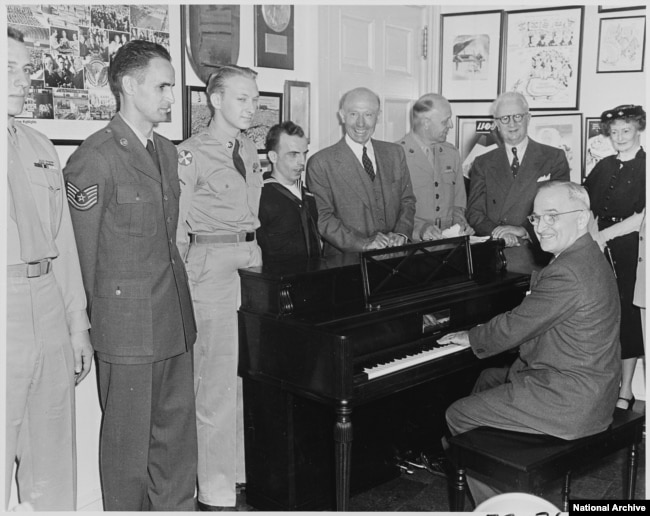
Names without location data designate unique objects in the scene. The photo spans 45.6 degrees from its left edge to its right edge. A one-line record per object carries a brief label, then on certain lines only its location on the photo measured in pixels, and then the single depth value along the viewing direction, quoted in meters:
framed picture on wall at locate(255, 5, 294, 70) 4.20
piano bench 2.84
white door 4.71
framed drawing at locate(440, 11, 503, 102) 5.69
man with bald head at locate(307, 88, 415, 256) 4.06
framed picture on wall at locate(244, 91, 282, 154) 4.23
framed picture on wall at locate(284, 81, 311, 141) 4.43
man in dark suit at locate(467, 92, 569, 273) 4.52
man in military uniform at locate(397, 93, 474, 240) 4.63
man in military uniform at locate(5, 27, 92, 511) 2.49
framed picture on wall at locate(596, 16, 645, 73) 5.09
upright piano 3.08
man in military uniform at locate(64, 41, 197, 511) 2.87
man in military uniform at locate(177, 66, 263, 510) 3.37
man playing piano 3.03
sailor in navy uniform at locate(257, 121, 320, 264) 3.74
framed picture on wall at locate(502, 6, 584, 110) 5.38
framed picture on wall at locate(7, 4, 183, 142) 3.07
